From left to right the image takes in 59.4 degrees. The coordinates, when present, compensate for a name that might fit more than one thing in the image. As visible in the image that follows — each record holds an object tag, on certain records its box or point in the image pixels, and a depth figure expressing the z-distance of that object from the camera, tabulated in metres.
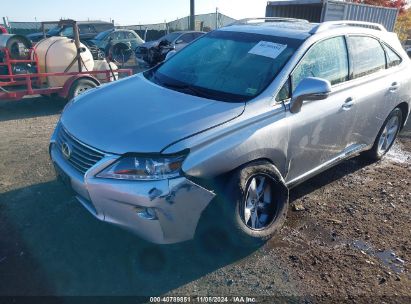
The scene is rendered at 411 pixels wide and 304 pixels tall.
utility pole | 20.55
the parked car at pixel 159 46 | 12.79
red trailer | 6.71
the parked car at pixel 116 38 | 15.57
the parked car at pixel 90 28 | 17.30
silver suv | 2.46
